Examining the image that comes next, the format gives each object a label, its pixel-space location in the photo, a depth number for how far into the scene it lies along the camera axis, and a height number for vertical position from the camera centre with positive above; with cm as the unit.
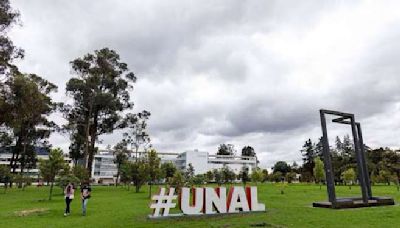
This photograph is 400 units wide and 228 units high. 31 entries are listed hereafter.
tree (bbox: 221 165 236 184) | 5820 +189
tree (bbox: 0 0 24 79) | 2211 +991
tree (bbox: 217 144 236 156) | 11825 +1280
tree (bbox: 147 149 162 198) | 3262 +202
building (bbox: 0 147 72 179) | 9101 +689
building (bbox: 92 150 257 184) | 10231 +756
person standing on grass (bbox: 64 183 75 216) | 1470 -51
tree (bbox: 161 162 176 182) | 4626 +228
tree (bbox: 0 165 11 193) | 3712 +119
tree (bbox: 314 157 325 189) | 4388 +194
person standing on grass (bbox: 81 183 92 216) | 1451 -50
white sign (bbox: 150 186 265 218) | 1315 -67
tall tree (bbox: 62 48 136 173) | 3516 +950
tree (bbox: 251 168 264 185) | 5361 +155
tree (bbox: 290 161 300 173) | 9108 +531
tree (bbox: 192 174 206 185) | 3820 +59
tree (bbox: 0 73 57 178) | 2175 +599
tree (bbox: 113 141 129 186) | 4931 +500
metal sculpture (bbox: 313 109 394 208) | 1508 +63
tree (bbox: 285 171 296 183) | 6796 +177
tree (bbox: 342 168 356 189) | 4575 +147
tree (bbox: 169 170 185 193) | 2939 +45
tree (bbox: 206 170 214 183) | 6582 +203
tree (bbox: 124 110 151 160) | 3894 +762
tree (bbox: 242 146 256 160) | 12088 +1270
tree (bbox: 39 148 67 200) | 2588 +156
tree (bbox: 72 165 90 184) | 3105 +112
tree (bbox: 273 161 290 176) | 9469 +536
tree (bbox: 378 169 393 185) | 4656 +138
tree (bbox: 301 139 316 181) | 8588 +878
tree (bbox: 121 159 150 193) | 3266 +136
